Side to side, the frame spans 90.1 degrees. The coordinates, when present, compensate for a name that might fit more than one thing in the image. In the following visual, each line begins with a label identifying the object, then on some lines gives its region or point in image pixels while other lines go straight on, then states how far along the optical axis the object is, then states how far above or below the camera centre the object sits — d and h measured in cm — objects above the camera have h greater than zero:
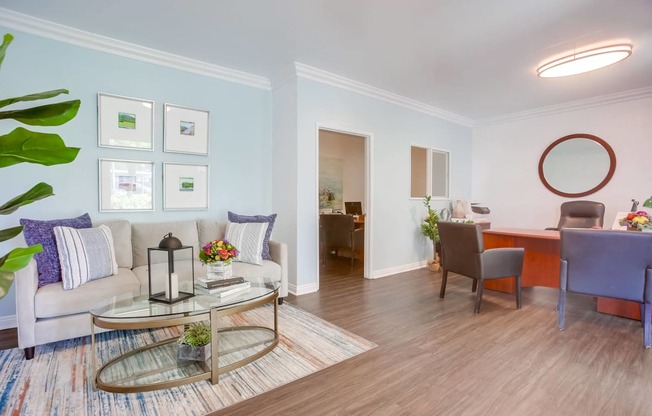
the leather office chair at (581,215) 439 -12
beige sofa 232 -68
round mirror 513 +67
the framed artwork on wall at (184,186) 369 +20
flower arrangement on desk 307 -14
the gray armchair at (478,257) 329 -54
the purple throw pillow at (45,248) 257 -37
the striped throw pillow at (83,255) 254 -43
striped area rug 183 -113
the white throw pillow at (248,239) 345 -38
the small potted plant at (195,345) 227 -99
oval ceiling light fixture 323 +153
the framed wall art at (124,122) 329 +85
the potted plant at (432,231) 521 -42
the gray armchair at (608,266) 258 -50
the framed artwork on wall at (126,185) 332 +19
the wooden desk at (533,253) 373 -55
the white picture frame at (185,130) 367 +86
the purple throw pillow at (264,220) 359 -19
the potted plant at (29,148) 78 +14
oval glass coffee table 195 -107
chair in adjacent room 545 -49
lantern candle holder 218 -60
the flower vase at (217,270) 257 -53
